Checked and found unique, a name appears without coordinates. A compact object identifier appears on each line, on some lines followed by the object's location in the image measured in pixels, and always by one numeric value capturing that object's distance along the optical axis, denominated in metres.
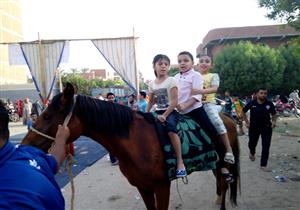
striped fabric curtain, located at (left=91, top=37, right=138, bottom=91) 6.48
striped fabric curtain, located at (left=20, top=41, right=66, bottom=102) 6.30
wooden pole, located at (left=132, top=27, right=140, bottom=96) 6.41
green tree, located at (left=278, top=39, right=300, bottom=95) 24.34
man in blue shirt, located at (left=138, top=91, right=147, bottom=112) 6.74
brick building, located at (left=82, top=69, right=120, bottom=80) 86.53
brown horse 2.21
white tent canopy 6.32
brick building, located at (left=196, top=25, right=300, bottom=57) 32.77
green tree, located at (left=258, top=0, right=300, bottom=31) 6.60
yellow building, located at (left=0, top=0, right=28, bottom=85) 43.32
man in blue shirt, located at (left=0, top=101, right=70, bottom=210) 0.88
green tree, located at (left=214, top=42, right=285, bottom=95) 23.18
